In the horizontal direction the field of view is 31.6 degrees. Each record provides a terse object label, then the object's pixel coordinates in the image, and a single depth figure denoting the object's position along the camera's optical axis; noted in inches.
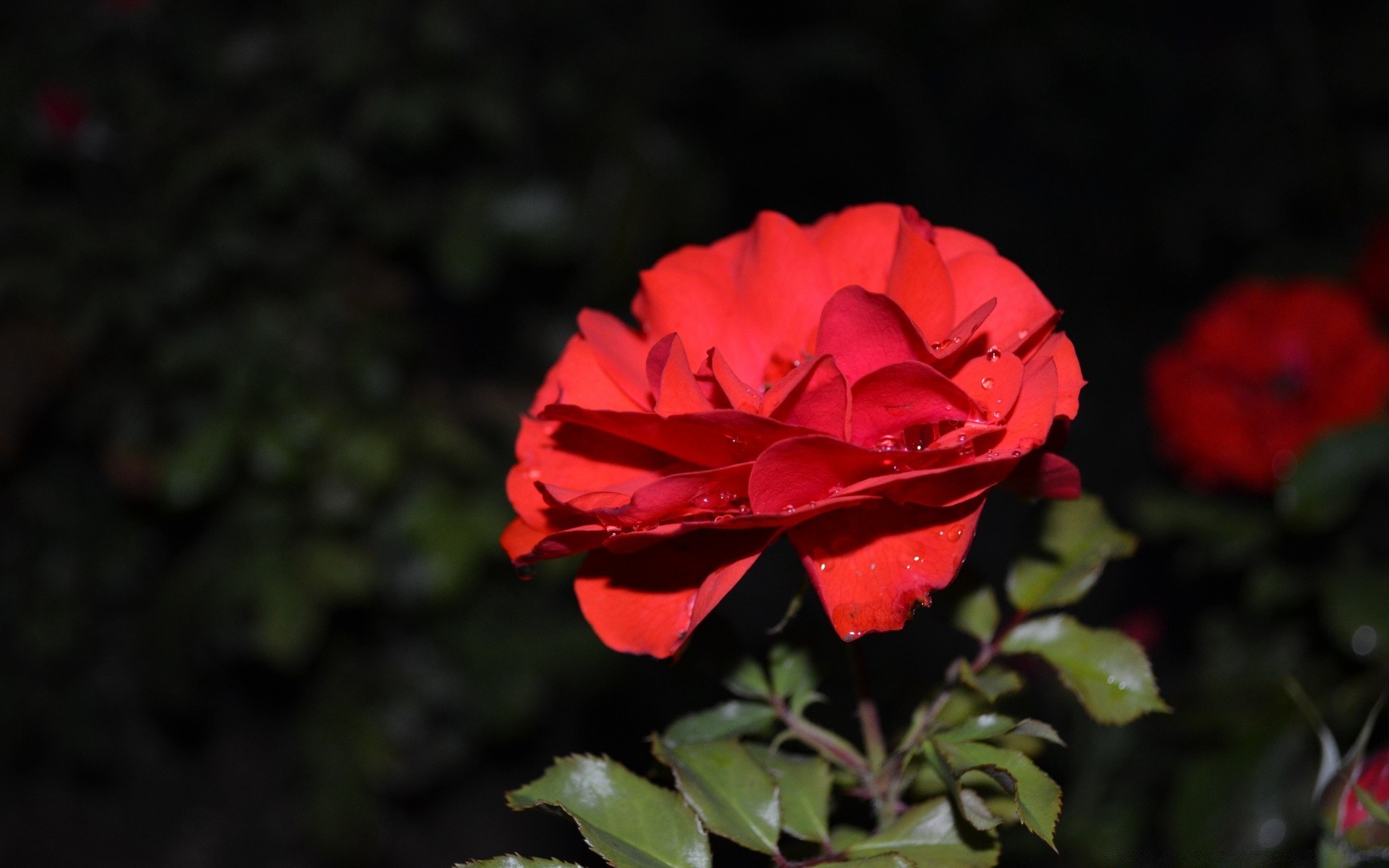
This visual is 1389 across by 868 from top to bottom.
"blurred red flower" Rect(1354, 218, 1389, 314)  24.3
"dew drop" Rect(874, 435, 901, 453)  13.2
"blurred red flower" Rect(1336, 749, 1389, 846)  14.0
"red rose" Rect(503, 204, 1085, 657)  12.5
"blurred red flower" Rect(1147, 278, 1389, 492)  22.3
